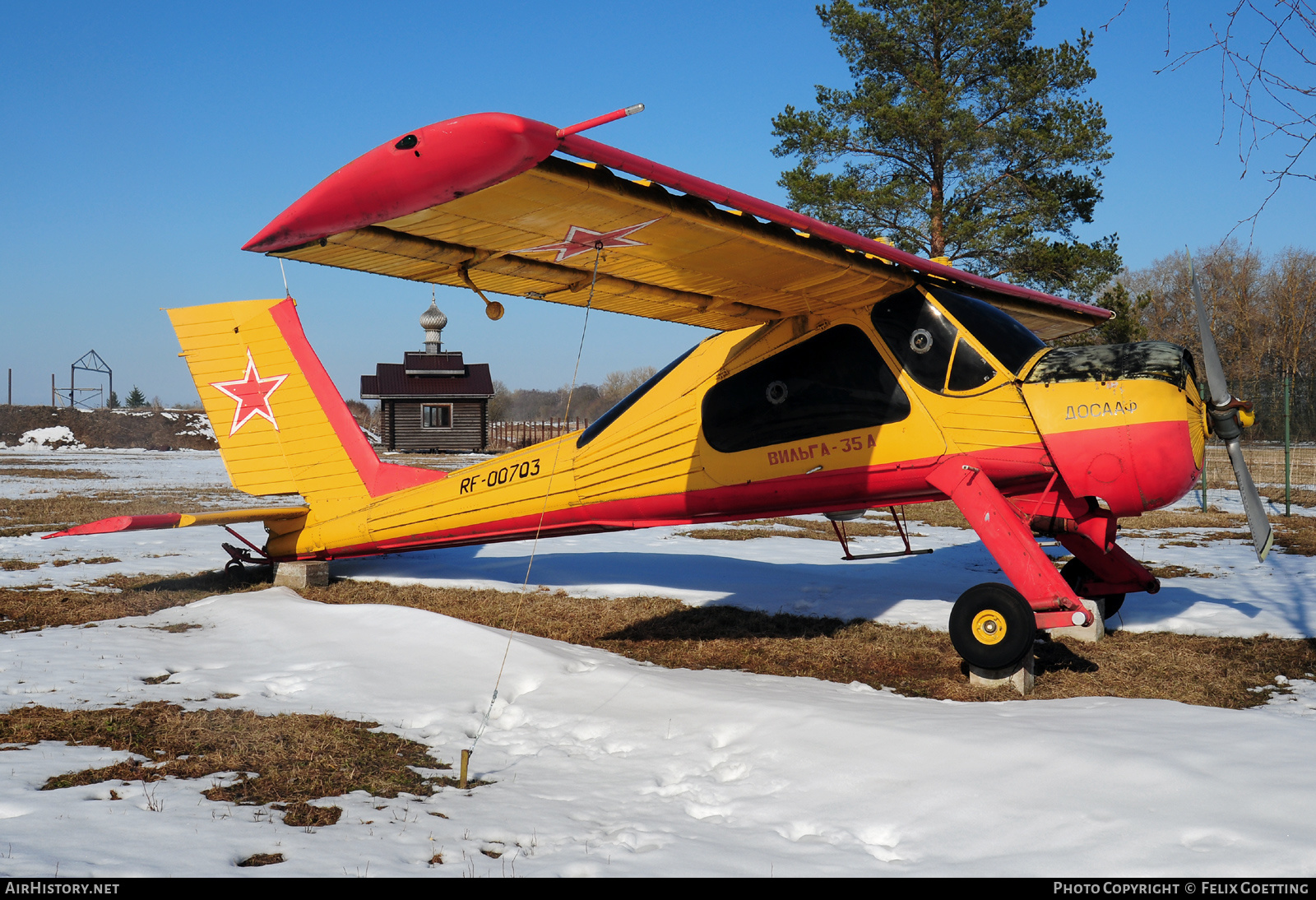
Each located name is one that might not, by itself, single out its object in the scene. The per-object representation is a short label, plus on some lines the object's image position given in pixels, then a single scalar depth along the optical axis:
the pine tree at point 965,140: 21.16
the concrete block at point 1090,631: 5.99
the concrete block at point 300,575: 8.35
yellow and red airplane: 4.00
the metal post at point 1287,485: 13.73
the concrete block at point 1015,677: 4.87
